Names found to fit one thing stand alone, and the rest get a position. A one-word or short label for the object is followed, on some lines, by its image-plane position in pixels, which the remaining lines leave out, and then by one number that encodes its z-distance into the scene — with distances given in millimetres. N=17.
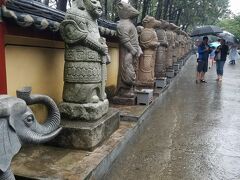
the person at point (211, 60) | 15456
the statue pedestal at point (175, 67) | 10450
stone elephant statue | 1689
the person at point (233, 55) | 17824
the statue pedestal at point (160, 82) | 7031
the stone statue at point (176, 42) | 9838
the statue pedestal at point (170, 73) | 8790
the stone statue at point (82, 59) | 3104
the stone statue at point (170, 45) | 8812
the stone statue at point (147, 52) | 6032
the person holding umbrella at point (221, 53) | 9428
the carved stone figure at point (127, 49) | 4858
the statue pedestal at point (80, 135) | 2996
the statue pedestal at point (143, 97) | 5165
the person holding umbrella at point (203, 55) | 8974
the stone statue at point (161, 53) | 7322
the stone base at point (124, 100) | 5135
